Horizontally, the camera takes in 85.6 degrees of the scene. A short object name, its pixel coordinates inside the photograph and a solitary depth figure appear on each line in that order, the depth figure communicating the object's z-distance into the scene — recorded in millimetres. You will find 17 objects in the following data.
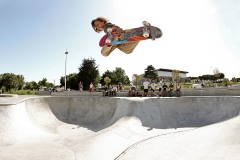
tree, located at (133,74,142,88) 42342
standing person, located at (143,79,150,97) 9792
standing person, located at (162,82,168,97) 10024
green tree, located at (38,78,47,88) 60626
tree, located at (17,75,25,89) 54201
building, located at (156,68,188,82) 58109
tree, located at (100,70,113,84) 41433
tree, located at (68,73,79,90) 31342
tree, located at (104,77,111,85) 37389
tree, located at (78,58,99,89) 26825
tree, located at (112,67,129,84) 42077
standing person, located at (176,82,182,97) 10128
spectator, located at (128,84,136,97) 10533
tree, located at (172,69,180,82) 39685
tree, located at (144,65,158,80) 48461
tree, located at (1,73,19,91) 48866
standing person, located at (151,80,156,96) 10024
